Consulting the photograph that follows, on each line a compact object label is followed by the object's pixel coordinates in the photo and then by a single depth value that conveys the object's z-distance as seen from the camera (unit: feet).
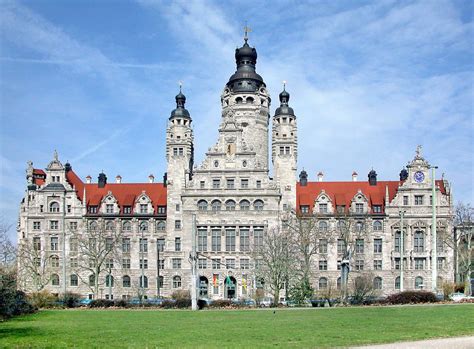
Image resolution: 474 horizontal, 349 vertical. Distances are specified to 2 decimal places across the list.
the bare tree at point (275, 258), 197.77
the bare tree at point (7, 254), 183.28
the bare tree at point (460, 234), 223.10
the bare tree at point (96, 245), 247.50
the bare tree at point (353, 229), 241.35
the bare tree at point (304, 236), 216.33
